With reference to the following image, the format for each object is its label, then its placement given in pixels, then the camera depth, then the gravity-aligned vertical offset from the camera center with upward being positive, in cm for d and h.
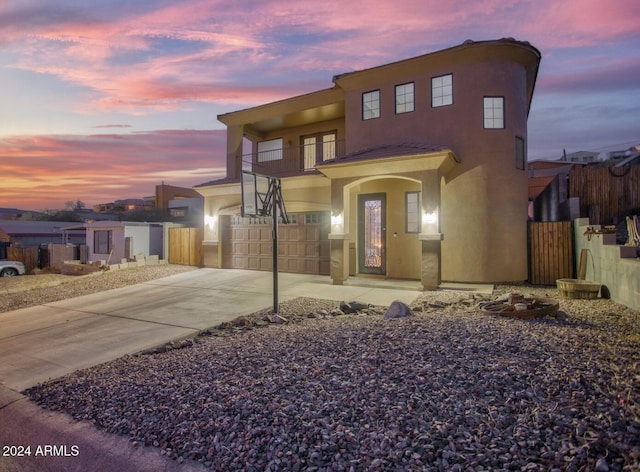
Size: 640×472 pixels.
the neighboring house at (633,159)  1628 +359
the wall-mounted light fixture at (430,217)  957 +51
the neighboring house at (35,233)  2773 +39
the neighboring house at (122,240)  1703 -16
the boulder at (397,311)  645 -141
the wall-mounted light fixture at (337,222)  1089 +43
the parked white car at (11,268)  1619 -145
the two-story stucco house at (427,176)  1055 +187
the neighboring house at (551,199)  1085 +138
